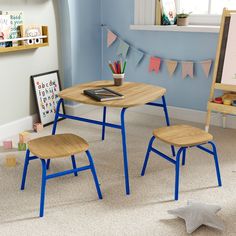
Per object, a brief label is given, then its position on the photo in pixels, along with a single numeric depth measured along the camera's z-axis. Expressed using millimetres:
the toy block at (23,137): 3145
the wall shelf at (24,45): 3139
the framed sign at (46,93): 3600
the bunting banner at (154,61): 3637
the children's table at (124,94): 2324
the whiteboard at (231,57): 3016
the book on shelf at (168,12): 3727
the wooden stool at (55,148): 2146
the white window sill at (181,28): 3471
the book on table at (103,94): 2364
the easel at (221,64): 3049
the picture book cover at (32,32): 3354
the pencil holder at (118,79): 2722
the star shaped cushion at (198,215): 2055
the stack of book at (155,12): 3738
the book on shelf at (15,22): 3197
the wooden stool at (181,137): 2299
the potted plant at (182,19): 3629
